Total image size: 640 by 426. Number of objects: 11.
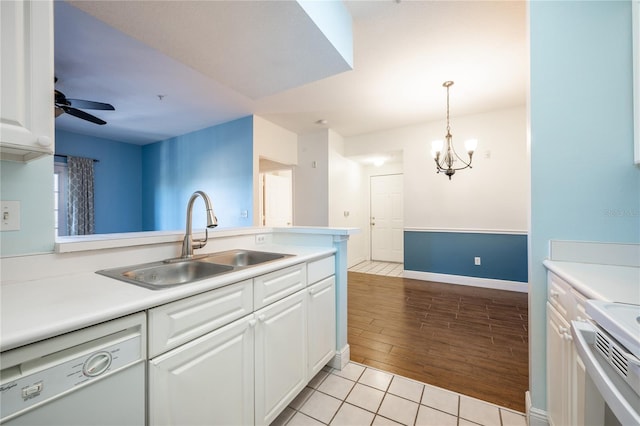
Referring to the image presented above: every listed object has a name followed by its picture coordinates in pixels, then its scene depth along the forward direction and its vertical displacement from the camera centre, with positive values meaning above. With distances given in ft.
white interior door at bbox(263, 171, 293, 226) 17.06 +0.83
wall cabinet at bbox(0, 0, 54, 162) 2.48 +1.38
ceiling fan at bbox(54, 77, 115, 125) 8.11 +3.57
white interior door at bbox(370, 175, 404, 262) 18.53 -0.54
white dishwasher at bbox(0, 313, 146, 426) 1.90 -1.39
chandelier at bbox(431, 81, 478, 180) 10.04 +2.58
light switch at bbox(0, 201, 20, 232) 3.16 -0.04
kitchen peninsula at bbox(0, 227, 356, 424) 2.44 -1.07
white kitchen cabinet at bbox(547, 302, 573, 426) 3.49 -2.36
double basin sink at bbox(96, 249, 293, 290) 3.97 -0.99
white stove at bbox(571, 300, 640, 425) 1.83 -1.19
